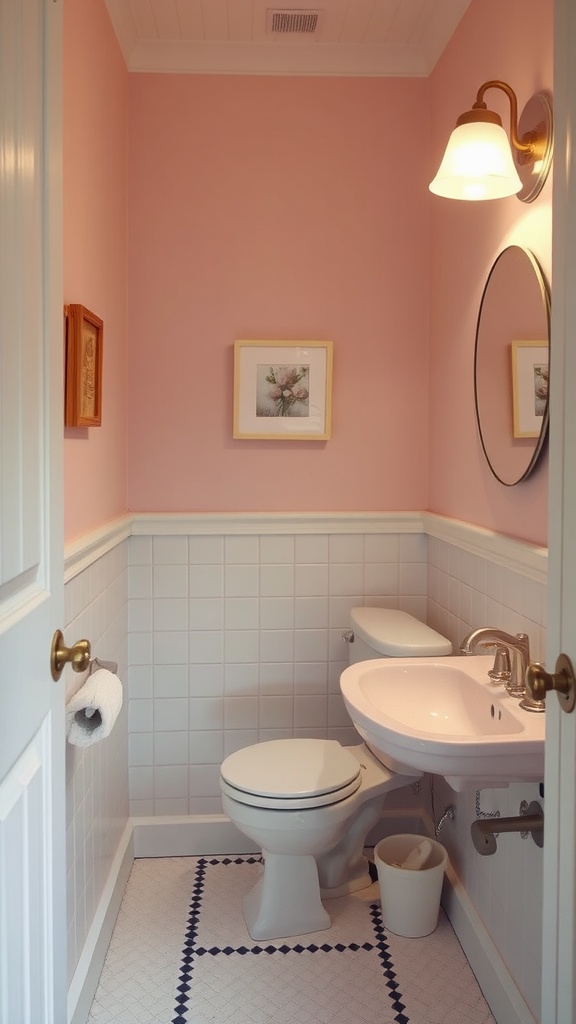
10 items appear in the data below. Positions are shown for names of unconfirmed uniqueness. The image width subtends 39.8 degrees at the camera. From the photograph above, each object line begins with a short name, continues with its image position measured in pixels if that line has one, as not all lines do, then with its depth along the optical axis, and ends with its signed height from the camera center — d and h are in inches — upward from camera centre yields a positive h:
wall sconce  66.2 +27.1
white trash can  85.8 -46.2
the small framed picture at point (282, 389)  104.5 +11.1
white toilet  82.0 -35.2
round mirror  68.4 +10.2
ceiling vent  95.1 +54.9
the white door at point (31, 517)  36.7 -2.3
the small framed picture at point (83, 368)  70.9 +9.9
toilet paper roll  66.4 -20.3
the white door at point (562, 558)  39.7 -4.3
